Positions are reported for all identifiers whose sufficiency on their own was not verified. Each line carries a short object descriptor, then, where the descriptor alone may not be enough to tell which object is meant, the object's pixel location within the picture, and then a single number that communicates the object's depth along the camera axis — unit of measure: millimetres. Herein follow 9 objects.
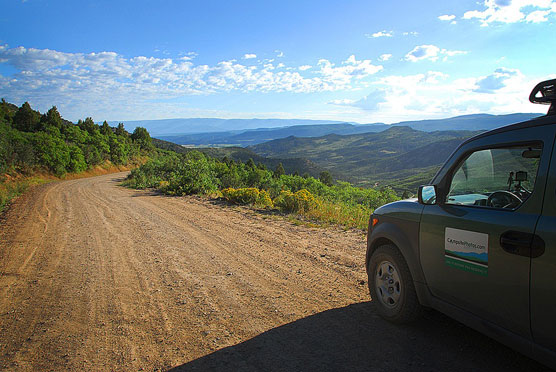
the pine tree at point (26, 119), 35531
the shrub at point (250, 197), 12047
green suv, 2148
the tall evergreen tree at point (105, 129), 49131
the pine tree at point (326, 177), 55166
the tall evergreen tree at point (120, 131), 56481
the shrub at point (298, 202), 10523
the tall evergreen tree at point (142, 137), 59803
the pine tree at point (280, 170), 60816
